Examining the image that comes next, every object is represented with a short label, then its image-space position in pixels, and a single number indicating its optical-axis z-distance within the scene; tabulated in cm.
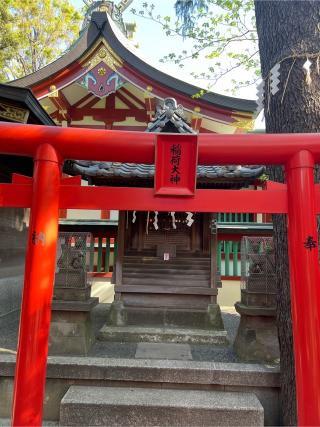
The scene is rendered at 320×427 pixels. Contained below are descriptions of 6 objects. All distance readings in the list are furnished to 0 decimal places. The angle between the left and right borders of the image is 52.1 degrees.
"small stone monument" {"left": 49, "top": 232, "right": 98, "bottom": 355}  442
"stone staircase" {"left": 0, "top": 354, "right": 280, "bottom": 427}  328
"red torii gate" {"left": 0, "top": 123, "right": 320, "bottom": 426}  230
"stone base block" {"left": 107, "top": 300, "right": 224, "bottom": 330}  532
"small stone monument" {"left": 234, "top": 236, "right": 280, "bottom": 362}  410
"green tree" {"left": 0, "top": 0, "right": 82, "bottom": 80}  1268
